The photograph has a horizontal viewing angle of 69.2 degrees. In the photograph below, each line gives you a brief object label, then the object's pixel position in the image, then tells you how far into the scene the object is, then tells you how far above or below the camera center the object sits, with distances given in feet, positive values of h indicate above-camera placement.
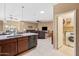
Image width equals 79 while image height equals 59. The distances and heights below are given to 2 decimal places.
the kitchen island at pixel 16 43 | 5.74 -1.82
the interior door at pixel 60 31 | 8.33 -0.45
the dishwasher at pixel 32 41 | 8.72 -2.04
